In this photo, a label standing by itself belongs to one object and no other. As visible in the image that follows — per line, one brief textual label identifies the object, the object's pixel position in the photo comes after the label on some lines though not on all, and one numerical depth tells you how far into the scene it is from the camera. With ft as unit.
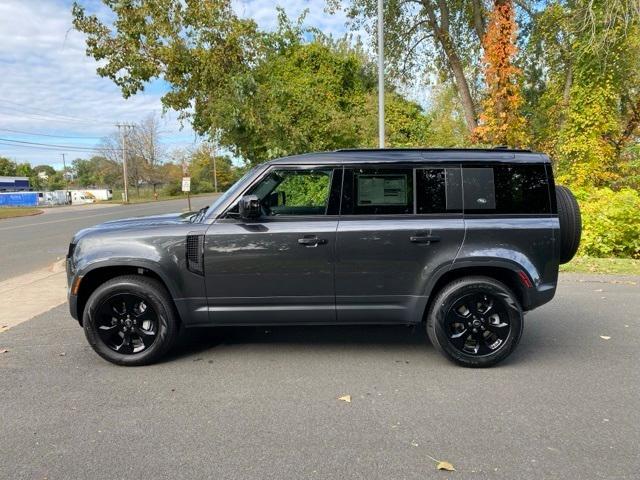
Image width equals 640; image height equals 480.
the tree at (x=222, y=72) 43.62
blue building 244.55
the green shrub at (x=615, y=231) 30.94
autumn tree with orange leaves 45.39
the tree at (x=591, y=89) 48.11
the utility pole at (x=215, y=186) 269.97
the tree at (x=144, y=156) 242.78
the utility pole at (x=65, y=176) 308.44
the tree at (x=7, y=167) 294.31
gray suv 13.20
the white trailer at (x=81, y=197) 180.41
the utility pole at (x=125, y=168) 177.47
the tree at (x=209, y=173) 265.62
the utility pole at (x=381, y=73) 36.58
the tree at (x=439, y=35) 55.72
